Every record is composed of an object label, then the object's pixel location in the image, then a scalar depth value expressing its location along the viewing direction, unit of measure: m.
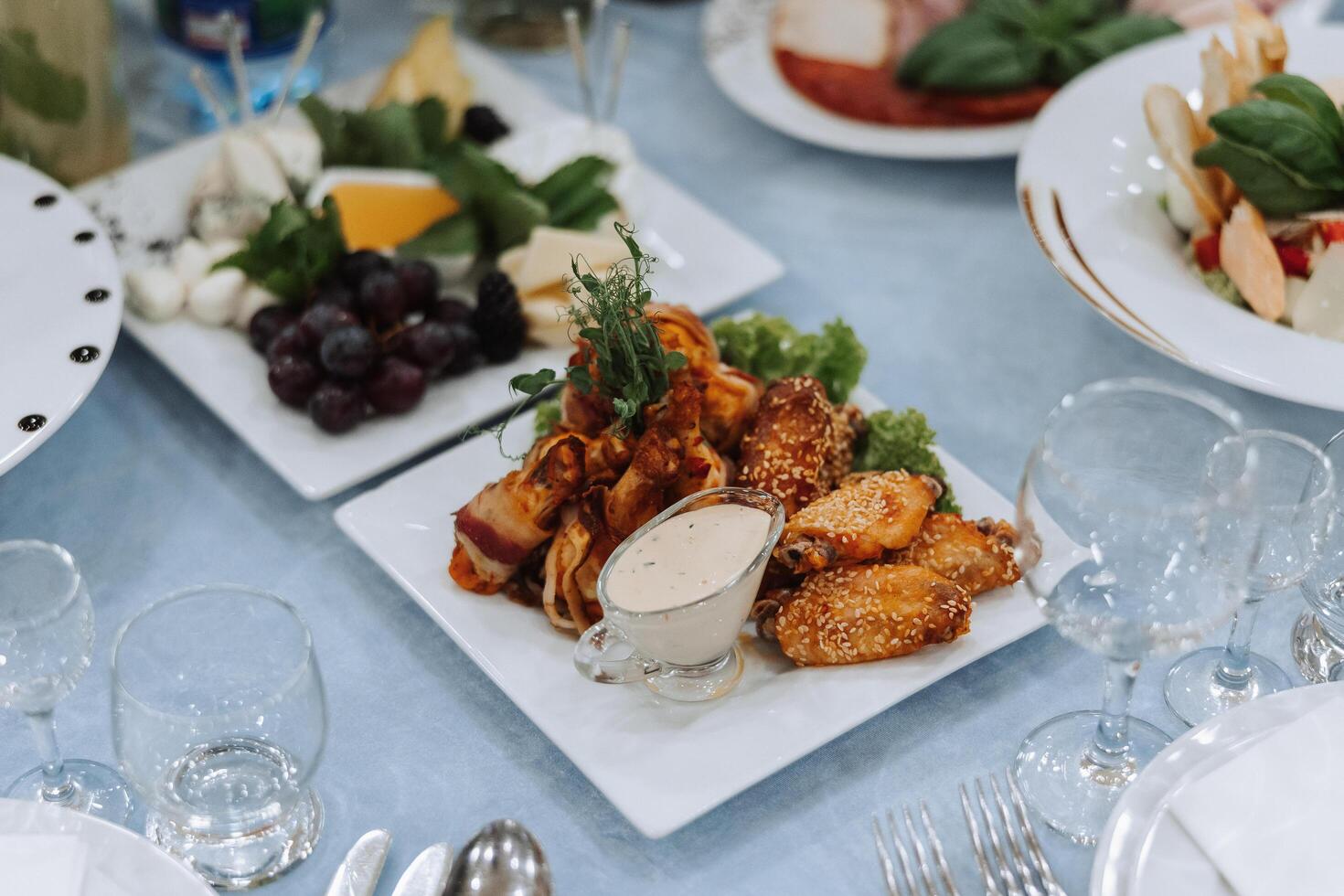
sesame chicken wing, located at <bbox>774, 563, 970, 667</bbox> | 1.17
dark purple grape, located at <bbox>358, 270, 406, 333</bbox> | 1.60
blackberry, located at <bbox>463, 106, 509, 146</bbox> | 1.96
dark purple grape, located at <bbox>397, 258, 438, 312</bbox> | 1.62
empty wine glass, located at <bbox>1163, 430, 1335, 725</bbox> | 1.06
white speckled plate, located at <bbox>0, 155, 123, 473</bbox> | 1.32
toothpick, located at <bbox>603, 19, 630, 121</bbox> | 1.87
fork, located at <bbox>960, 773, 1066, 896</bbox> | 1.04
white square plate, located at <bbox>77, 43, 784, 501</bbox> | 1.49
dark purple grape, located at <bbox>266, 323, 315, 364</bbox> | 1.54
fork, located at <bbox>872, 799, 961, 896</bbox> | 1.05
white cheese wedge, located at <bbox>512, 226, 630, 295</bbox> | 1.63
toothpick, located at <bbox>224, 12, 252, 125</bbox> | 1.83
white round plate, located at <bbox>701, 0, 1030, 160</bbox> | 1.91
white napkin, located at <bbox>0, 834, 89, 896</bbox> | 0.94
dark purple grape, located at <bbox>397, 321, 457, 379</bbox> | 1.53
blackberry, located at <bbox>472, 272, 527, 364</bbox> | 1.58
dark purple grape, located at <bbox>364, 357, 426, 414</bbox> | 1.50
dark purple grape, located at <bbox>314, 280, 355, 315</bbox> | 1.60
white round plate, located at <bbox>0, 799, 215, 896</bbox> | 0.95
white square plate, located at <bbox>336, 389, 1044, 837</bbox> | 1.10
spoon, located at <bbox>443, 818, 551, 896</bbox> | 0.99
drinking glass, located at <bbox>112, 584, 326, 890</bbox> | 0.98
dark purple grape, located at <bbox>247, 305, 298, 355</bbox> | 1.60
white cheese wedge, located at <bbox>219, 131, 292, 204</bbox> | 1.78
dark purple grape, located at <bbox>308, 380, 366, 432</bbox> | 1.48
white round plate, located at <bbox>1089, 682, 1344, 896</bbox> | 0.97
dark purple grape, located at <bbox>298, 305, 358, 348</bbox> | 1.53
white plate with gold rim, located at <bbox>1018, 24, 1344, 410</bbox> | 1.36
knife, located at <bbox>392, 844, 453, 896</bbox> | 1.01
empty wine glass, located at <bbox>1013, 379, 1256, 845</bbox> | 0.94
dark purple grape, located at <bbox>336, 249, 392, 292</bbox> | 1.63
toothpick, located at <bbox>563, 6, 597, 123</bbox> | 1.82
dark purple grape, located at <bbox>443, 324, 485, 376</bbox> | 1.57
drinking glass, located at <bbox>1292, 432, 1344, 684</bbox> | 1.20
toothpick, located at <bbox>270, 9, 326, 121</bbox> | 1.86
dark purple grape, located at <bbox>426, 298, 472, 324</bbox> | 1.61
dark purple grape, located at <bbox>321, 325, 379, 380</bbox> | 1.50
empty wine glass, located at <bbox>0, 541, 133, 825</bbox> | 1.00
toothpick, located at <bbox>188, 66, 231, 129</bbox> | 1.80
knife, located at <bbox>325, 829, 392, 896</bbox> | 1.04
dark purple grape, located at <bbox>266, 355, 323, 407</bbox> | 1.52
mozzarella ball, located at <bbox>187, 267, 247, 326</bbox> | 1.63
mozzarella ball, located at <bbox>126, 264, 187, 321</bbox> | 1.64
